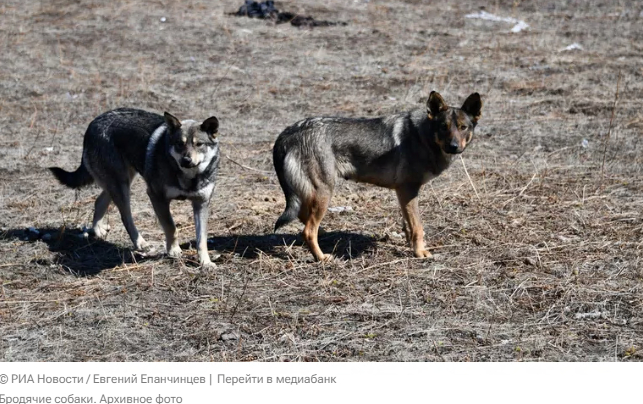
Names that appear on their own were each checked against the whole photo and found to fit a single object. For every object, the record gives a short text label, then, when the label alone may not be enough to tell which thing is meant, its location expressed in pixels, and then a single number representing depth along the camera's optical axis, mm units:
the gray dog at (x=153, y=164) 14953
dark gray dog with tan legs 15516
